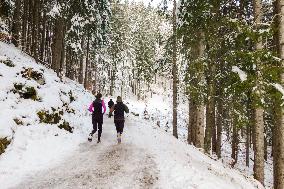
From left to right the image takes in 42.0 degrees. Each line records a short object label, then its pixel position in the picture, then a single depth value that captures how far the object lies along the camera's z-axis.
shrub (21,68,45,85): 16.41
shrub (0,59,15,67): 16.23
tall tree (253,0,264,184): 11.82
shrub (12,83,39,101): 14.55
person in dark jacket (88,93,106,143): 15.52
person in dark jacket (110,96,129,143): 15.52
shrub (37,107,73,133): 14.51
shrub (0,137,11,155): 11.04
